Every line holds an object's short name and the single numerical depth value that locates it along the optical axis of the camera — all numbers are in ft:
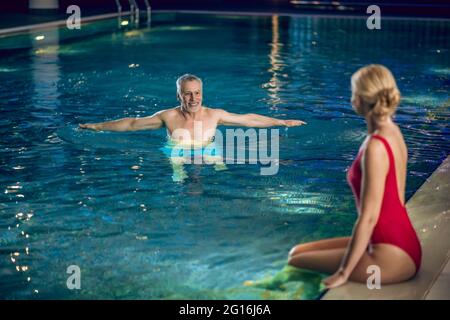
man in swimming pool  23.70
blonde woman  12.21
